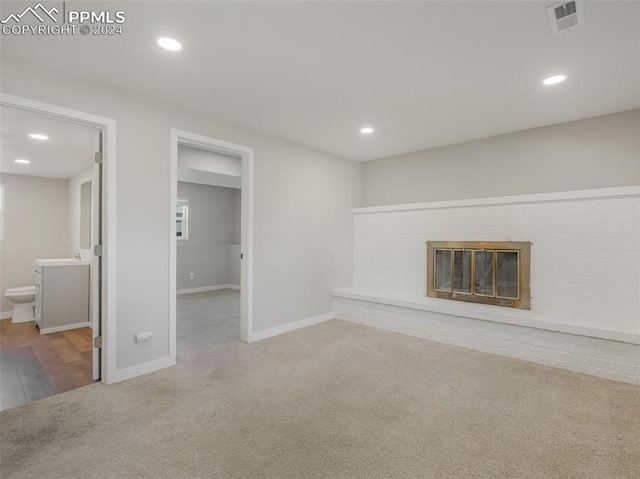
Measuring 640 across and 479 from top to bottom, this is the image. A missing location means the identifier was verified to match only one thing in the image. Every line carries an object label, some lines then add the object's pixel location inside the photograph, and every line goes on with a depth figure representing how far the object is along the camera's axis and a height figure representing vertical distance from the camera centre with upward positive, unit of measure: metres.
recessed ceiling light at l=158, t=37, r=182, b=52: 1.98 +1.24
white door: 2.63 -0.18
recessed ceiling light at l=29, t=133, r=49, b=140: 3.42 +1.13
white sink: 4.07 -0.30
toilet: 4.42 -0.89
